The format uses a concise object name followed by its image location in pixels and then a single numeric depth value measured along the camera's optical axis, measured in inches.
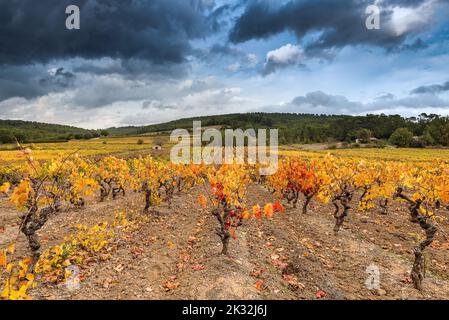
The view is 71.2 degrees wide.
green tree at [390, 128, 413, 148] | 3974.4
